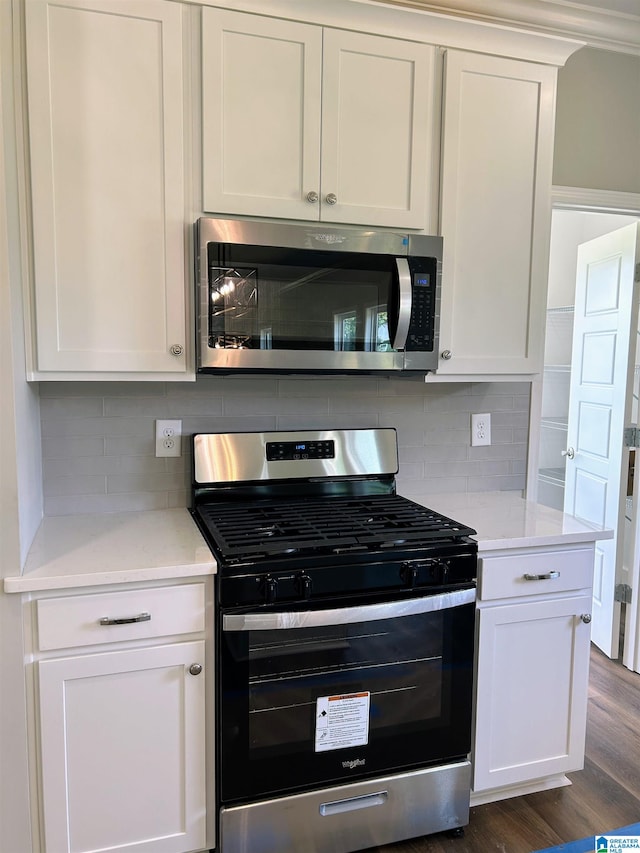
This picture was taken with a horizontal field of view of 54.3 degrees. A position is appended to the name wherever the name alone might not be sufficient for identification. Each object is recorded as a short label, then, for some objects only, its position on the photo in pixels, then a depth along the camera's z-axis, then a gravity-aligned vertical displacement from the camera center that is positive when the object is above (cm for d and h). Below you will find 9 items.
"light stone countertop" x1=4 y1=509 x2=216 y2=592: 152 -51
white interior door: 298 -15
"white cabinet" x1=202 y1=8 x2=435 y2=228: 181 +73
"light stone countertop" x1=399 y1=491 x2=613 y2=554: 190 -51
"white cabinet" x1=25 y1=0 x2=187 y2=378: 168 +50
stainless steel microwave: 181 +20
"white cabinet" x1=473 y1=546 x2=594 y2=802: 190 -94
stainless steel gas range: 163 -86
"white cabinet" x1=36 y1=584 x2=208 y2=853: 154 -95
